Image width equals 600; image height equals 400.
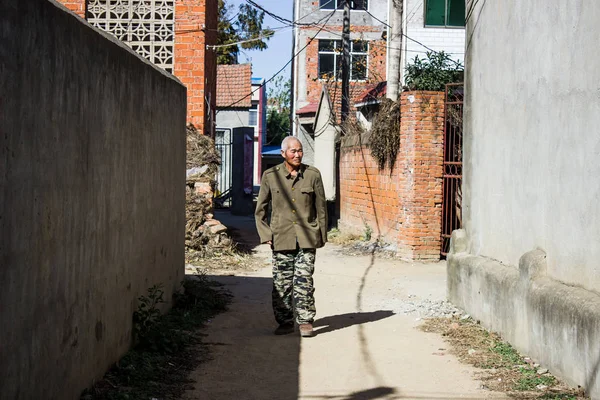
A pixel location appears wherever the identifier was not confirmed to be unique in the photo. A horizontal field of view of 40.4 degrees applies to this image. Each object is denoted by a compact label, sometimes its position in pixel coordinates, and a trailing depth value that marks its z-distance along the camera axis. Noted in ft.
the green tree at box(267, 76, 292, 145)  181.75
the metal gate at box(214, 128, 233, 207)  100.40
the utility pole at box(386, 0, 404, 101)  55.67
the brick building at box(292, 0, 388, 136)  120.37
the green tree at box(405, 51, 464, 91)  47.14
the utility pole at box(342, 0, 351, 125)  68.33
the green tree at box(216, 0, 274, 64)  122.39
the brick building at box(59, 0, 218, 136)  50.90
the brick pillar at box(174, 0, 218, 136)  51.60
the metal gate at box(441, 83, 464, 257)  45.93
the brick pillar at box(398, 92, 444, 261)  46.39
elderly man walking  26.71
